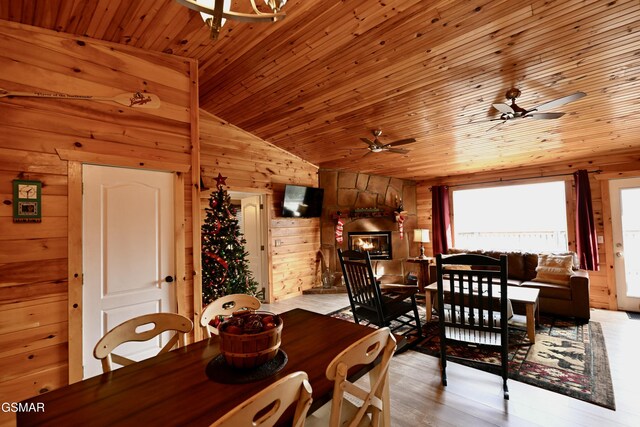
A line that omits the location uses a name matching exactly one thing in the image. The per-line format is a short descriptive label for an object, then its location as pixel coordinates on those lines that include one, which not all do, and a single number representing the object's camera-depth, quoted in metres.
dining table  0.99
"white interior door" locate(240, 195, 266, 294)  5.36
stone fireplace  6.16
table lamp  6.07
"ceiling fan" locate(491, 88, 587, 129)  2.57
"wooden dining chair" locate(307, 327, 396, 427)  1.04
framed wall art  2.12
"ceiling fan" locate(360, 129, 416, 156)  3.87
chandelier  1.31
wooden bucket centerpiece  1.24
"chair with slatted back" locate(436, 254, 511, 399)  2.26
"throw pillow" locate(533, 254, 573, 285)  4.14
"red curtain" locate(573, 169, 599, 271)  4.75
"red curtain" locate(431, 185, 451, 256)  6.59
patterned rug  2.37
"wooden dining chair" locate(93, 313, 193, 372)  1.48
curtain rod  4.88
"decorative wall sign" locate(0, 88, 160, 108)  2.17
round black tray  1.22
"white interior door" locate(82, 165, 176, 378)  2.39
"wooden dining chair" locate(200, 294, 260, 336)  1.97
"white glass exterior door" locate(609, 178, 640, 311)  4.48
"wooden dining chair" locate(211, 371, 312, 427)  0.74
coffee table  3.15
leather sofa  3.82
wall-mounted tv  5.44
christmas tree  3.52
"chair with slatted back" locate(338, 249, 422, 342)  2.96
